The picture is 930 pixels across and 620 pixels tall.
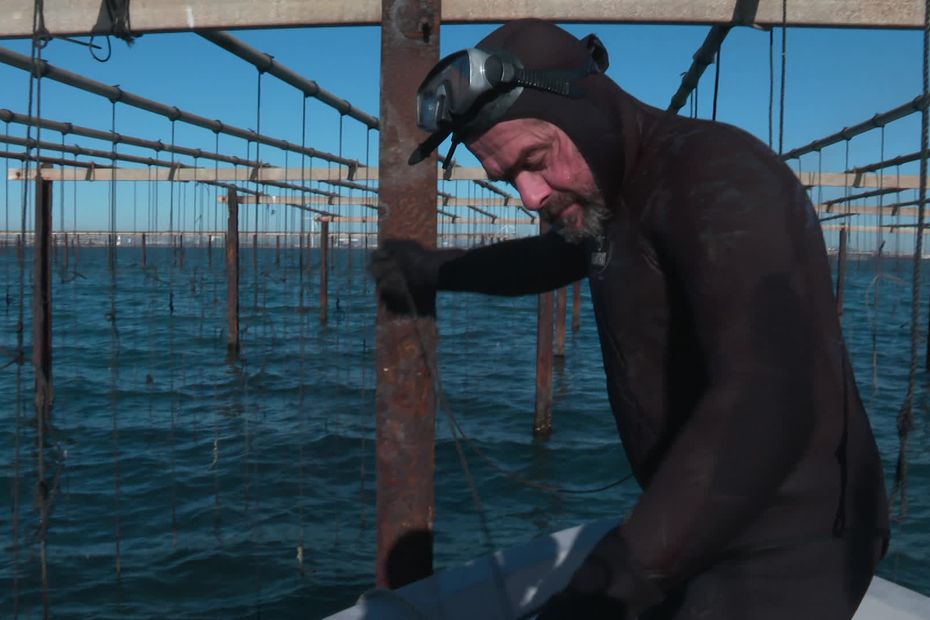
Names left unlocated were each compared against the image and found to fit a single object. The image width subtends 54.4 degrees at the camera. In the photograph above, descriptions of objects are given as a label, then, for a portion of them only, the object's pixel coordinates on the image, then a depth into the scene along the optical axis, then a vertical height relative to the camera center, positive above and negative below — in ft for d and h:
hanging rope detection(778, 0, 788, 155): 8.25 +1.74
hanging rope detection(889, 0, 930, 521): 6.38 +0.49
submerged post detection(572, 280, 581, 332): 63.93 -2.55
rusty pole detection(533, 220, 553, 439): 33.19 -3.83
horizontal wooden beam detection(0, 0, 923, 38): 8.73 +2.55
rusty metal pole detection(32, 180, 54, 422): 29.80 -1.54
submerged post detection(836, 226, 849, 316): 46.39 +0.64
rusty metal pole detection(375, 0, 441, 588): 8.23 -0.44
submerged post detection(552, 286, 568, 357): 47.58 -3.20
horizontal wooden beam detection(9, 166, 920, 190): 44.57 +4.68
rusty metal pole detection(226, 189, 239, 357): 55.52 -0.61
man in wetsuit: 3.39 -0.25
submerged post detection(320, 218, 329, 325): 70.72 -0.23
